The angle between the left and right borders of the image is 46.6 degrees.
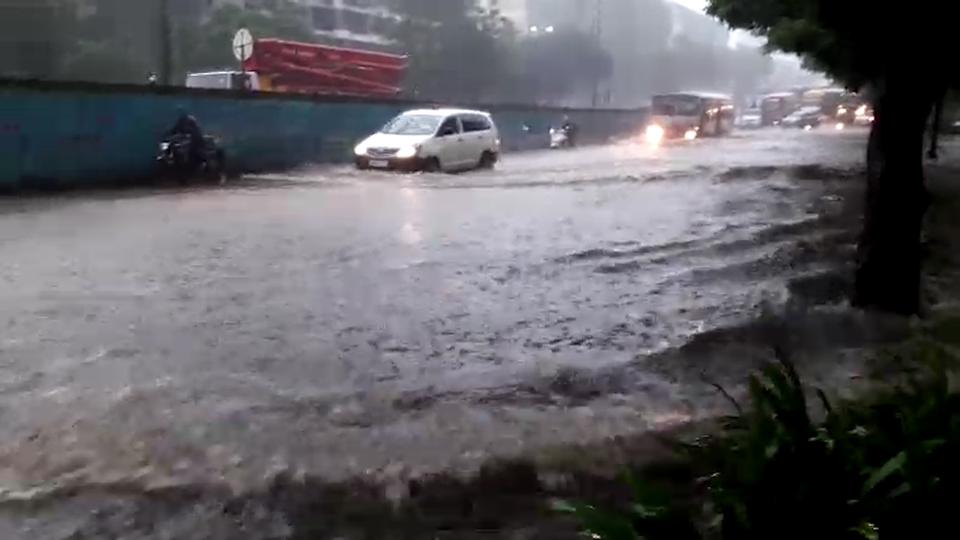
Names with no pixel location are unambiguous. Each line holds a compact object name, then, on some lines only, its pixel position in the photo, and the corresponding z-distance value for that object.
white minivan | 21.80
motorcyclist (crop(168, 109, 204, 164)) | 19.89
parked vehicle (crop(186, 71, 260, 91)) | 24.89
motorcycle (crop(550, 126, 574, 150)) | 38.22
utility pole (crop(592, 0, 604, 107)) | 59.38
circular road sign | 23.48
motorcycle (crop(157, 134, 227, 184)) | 19.81
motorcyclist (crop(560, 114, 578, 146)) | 38.31
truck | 25.94
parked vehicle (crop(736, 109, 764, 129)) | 63.59
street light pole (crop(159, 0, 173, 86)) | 22.33
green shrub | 3.11
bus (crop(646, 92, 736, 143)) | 41.84
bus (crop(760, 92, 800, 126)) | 65.56
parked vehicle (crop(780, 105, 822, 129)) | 59.78
